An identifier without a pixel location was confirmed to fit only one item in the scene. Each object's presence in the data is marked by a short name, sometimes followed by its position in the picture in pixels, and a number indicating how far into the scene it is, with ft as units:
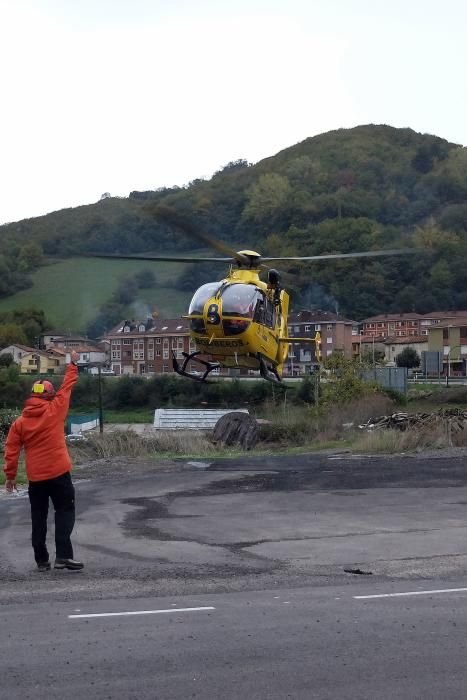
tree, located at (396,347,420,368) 313.53
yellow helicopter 85.81
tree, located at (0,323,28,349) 289.33
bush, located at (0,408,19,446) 121.29
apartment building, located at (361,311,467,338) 365.40
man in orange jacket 34.68
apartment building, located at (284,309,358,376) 279.28
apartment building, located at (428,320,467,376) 326.24
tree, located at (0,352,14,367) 226.38
